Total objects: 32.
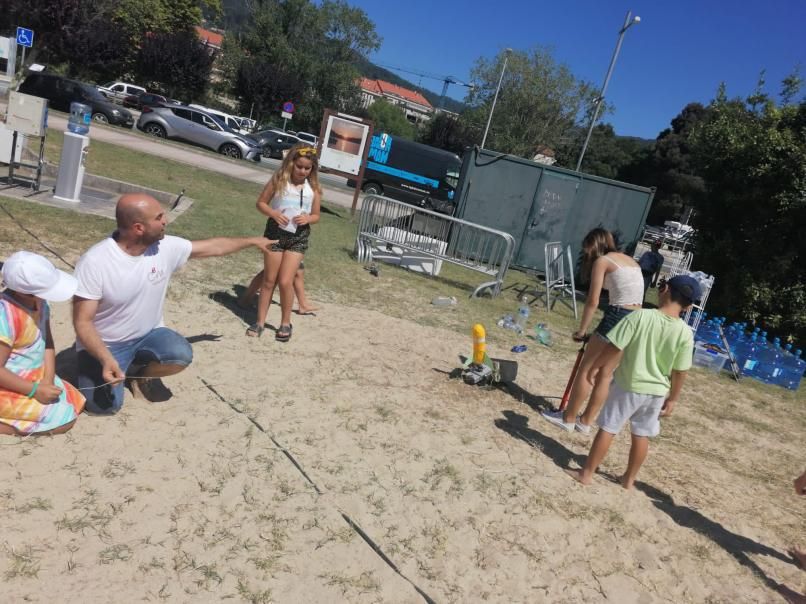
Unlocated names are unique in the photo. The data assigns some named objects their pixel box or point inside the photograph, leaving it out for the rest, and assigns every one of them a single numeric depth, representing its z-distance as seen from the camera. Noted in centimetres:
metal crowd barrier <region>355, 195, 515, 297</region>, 948
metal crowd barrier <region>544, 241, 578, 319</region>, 990
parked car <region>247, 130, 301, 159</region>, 2875
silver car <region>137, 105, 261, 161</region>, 2334
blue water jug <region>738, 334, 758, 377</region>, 895
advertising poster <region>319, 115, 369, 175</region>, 1606
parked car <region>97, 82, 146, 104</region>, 3228
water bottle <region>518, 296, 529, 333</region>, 812
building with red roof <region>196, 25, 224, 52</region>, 9186
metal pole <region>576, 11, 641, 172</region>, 2125
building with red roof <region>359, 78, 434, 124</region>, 10681
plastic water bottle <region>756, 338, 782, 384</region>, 884
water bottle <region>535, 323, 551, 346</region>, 772
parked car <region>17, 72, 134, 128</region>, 2302
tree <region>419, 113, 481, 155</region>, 5352
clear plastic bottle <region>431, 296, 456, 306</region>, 830
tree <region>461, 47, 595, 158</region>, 4191
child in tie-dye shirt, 286
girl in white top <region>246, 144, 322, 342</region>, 536
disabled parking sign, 2039
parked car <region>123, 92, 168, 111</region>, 3169
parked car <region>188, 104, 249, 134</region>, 2781
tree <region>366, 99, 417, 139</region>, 6125
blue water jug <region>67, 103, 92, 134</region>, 836
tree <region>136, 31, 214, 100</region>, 4322
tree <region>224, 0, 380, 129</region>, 5450
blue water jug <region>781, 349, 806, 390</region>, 880
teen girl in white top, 467
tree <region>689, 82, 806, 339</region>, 1091
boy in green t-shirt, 371
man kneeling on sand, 326
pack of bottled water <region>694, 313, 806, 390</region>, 883
